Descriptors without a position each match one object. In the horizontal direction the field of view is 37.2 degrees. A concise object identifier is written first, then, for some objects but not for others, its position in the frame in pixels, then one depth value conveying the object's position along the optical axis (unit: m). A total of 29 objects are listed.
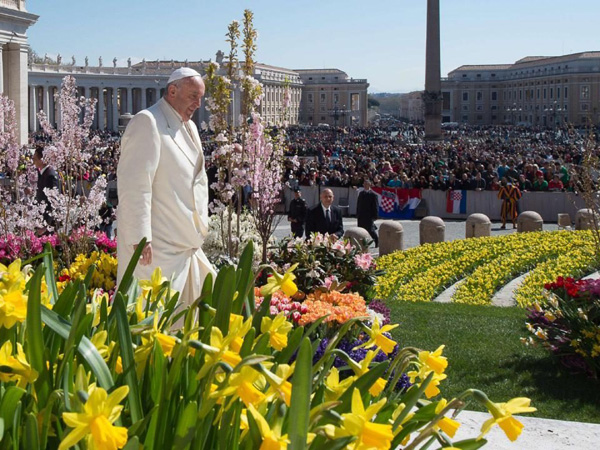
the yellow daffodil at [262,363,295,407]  1.71
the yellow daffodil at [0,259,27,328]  2.14
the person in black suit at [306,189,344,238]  11.79
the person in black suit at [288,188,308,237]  14.26
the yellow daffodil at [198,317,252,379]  1.87
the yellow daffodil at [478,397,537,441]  1.84
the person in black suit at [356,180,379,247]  14.77
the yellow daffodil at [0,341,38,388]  1.95
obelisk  44.16
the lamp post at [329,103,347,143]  137.25
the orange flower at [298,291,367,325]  5.51
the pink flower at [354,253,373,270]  7.99
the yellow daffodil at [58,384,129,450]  1.56
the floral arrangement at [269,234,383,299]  7.81
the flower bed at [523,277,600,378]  6.40
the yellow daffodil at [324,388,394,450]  1.62
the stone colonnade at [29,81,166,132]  87.06
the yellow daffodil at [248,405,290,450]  1.61
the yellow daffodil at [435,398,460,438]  1.99
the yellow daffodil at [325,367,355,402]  2.02
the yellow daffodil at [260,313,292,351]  2.23
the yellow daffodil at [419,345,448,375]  2.22
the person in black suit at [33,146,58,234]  10.63
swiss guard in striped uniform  19.67
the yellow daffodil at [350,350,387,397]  2.11
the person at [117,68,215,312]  4.39
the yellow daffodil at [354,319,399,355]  2.28
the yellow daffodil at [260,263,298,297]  2.42
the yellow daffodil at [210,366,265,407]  1.80
